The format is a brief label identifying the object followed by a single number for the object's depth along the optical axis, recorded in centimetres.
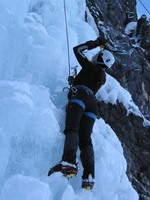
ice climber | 432
